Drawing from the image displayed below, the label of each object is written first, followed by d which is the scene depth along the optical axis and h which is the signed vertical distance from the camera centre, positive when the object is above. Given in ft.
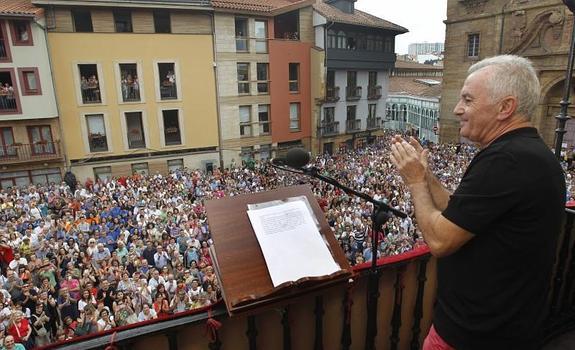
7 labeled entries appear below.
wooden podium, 5.80 -2.89
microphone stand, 6.73 -2.73
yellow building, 65.21 +0.87
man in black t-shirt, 5.04 -1.90
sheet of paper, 6.14 -2.70
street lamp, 11.13 -1.00
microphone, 6.52 -1.26
